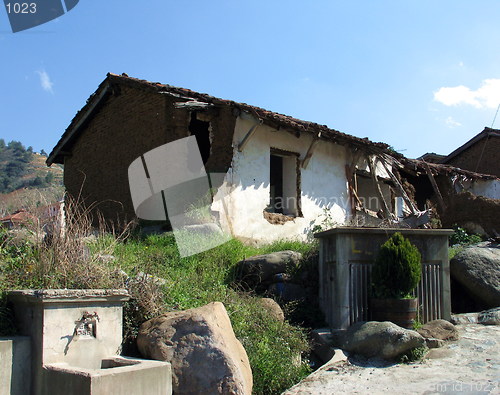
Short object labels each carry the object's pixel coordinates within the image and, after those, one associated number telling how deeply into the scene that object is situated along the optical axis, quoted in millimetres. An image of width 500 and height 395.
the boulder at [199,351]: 5012
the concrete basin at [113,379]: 4195
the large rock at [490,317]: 8203
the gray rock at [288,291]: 8266
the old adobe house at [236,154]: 11445
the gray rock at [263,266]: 8602
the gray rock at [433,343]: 7016
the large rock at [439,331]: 7286
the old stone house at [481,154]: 22797
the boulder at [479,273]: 8945
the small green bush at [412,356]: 6543
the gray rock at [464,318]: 8320
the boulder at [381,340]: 6539
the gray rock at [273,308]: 7000
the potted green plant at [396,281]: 7262
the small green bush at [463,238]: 12758
